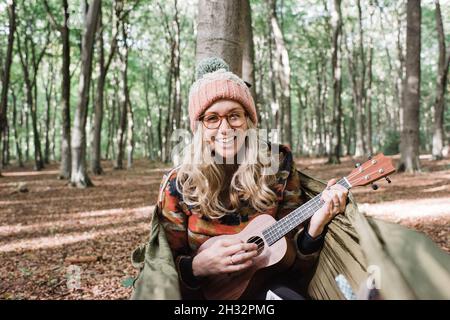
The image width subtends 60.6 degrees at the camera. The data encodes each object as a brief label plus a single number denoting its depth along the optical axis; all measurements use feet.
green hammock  5.11
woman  7.02
